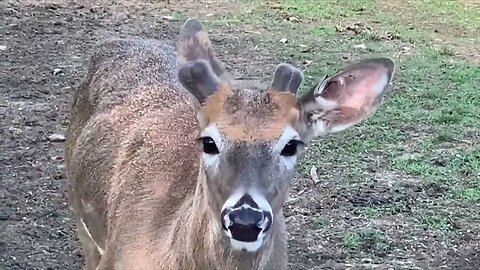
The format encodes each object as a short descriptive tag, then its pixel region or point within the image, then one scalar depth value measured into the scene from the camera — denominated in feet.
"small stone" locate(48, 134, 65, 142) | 23.56
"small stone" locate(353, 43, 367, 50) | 32.94
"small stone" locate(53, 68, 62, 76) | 28.89
